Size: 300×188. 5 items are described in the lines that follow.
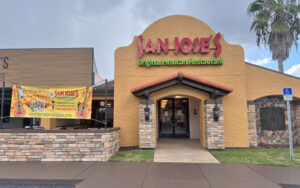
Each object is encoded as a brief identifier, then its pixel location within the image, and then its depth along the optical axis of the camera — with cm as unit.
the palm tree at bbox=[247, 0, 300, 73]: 1263
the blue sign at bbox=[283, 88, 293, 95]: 714
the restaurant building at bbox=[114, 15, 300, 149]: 909
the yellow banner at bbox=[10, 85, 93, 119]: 753
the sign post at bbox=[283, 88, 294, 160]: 712
